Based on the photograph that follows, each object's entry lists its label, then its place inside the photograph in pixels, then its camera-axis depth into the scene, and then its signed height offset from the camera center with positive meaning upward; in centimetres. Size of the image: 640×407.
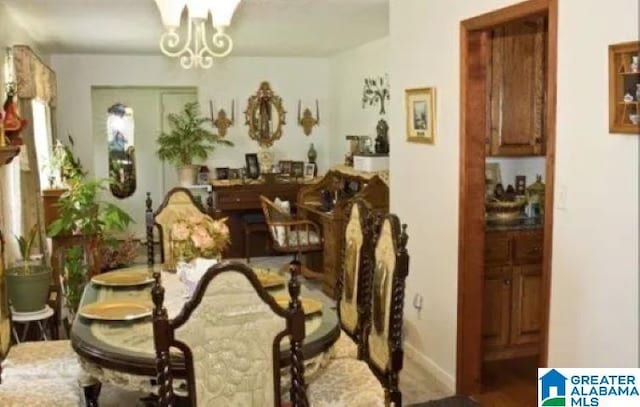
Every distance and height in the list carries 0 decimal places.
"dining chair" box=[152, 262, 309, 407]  218 -65
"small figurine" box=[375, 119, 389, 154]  647 +4
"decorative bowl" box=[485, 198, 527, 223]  437 -46
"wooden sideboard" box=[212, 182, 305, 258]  767 -66
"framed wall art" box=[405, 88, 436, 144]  409 +17
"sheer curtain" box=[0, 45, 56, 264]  458 -12
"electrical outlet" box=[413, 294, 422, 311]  438 -105
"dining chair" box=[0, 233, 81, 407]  273 -101
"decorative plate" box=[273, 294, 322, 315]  292 -72
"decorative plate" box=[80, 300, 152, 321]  280 -72
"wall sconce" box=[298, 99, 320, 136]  869 +30
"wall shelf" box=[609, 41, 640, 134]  243 +19
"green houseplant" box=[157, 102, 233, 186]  809 +2
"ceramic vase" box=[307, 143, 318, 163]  859 -15
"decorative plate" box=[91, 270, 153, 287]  347 -71
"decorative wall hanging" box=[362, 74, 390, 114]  673 +52
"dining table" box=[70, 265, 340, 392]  238 -75
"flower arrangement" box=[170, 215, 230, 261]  317 -45
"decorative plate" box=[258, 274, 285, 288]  336 -70
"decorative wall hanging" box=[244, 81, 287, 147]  850 +35
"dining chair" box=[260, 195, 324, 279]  639 -87
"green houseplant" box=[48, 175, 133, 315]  491 -62
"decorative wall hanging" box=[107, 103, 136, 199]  856 -2
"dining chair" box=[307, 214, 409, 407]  278 -93
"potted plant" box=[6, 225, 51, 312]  400 -83
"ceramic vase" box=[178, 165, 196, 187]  804 -36
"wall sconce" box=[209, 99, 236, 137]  836 +29
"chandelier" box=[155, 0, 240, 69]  342 +68
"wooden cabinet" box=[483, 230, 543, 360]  421 -98
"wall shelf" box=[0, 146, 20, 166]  358 -3
